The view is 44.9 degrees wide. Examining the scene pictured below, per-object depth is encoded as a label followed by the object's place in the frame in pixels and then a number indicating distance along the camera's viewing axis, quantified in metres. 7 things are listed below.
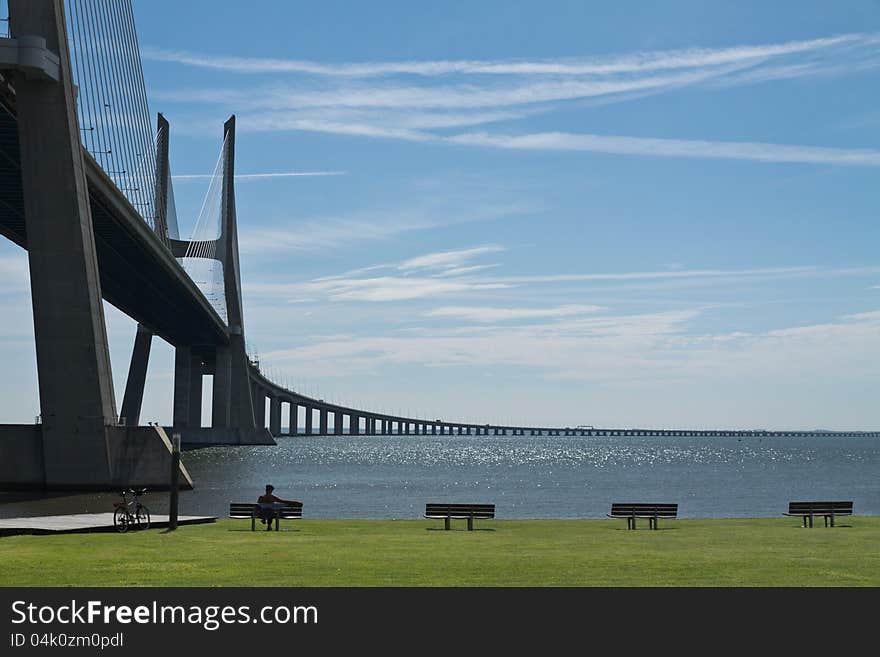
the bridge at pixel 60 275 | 36.78
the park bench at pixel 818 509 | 24.02
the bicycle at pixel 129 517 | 20.59
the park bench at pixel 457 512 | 22.91
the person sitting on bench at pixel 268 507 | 22.14
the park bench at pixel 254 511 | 22.33
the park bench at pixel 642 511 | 23.55
